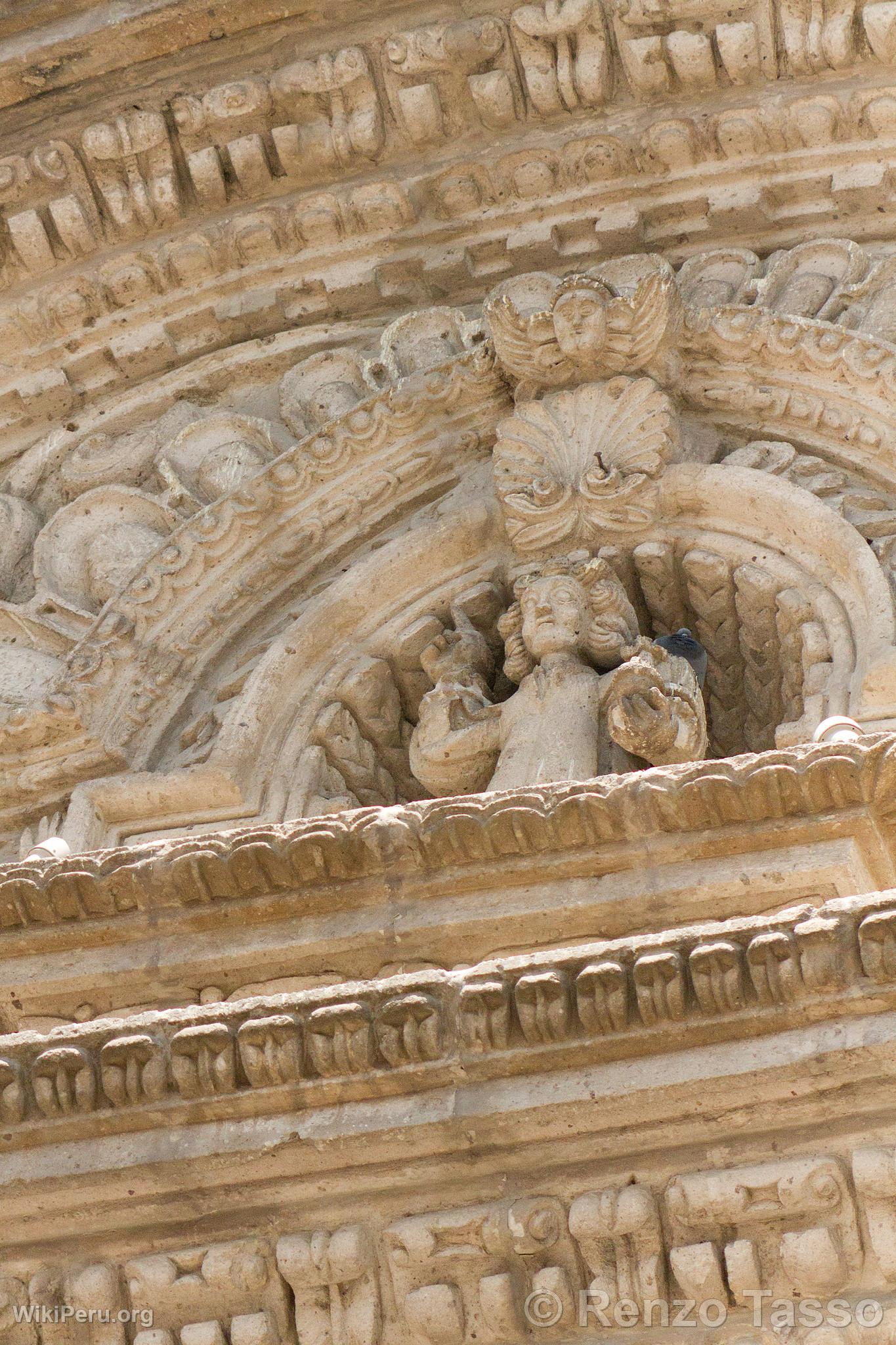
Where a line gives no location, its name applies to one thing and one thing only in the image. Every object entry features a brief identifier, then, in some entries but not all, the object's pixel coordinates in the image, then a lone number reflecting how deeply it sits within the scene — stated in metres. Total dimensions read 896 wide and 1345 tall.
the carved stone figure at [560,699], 10.50
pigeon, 11.65
